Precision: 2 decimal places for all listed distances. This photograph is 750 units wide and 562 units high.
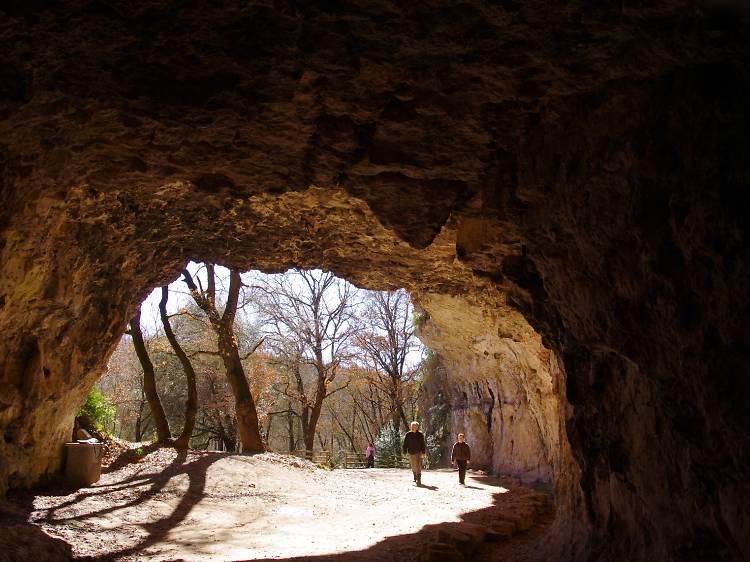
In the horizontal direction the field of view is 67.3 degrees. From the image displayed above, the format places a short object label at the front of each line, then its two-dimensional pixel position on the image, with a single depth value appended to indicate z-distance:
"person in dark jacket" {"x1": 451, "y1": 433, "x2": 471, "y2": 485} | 13.62
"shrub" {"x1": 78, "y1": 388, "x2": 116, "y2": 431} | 12.71
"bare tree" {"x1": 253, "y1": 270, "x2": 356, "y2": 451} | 26.56
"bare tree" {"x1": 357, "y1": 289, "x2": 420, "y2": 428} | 28.95
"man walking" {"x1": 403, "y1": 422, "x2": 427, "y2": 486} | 13.38
